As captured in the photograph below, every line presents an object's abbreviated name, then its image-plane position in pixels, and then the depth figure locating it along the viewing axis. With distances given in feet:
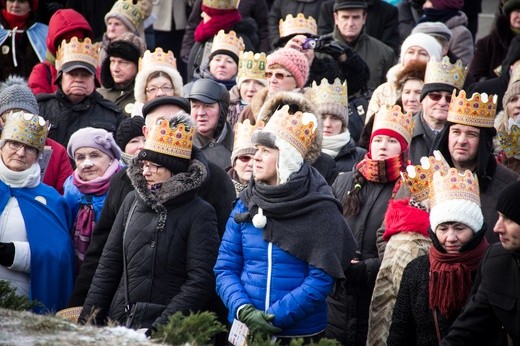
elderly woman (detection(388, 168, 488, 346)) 58.39
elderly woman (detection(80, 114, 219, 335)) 62.75
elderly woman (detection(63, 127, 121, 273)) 72.02
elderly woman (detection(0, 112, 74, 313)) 70.28
